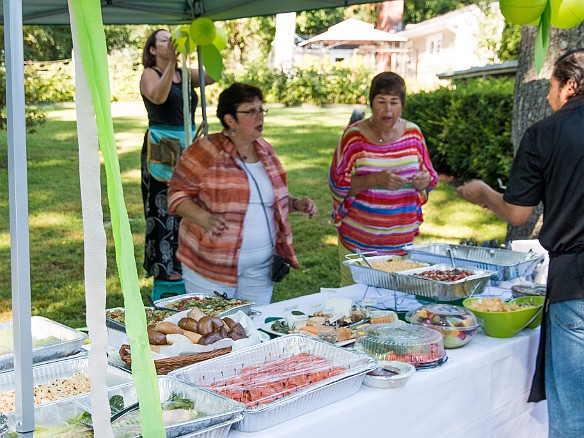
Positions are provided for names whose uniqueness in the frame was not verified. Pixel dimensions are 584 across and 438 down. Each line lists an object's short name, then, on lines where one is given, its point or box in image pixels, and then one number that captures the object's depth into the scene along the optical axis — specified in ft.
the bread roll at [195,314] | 7.46
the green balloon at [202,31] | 12.17
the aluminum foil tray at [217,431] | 5.19
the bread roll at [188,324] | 7.23
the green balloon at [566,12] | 9.16
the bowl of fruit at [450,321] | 7.50
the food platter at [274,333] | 7.29
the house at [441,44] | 80.23
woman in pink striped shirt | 11.28
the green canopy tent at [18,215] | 4.33
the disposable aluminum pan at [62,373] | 5.99
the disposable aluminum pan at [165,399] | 5.13
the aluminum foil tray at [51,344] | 6.36
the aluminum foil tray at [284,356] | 5.56
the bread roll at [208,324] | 7.13
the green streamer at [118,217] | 4.33
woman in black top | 13.25
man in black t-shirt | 7.41
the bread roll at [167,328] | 7.13
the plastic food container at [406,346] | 6.90
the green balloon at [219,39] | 12.60
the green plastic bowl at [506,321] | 7.82
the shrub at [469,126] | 28.43
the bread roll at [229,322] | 7.39
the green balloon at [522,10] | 9.12
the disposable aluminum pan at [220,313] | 8.07
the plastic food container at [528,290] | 8.91
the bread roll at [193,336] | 7.00
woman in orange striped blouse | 10.03
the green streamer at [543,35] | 9.31
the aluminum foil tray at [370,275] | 8.96
